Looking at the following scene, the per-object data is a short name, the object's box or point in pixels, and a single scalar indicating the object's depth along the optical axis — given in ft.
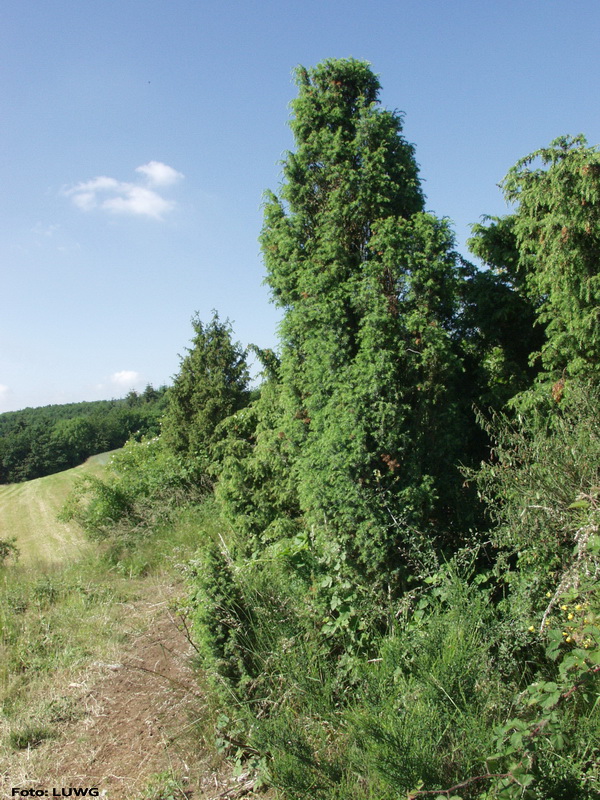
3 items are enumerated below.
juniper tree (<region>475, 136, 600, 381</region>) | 12.64
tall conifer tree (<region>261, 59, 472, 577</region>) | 13.24
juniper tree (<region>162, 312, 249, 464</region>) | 35.17
